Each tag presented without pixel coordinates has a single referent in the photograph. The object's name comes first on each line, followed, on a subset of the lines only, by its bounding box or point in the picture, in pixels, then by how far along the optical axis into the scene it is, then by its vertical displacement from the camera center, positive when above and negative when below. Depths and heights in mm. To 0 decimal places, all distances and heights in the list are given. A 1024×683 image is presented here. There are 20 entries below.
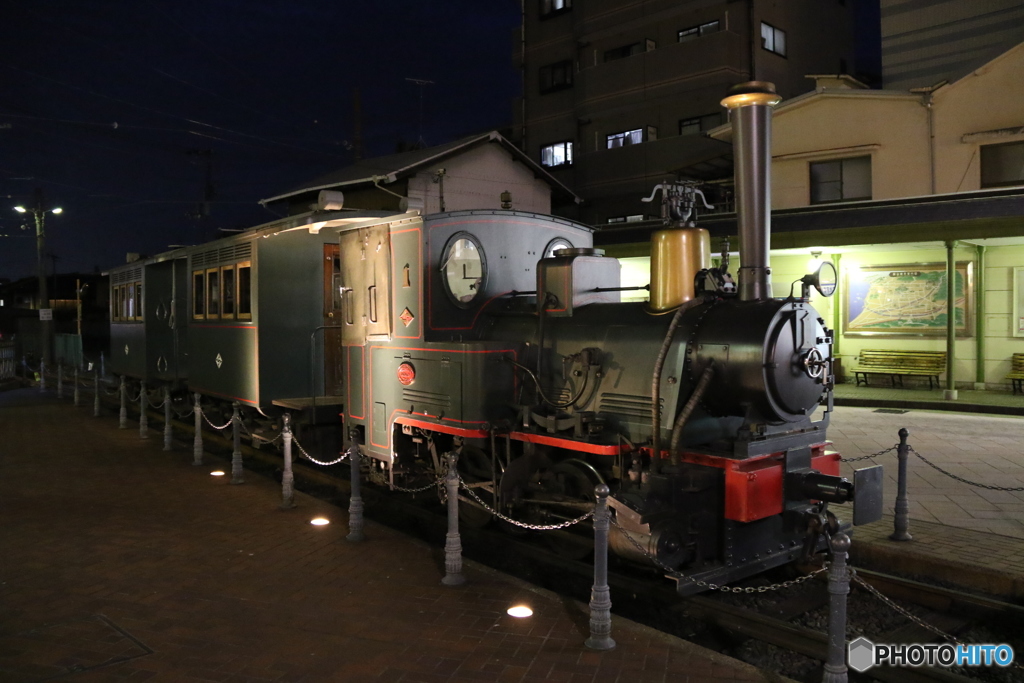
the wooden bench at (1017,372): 14950 -1084
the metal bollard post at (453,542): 5648 -1638
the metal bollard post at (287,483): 7965 -1653
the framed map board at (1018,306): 14914 +212
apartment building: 22703 +7813
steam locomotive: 5262 -447
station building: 14047 +1955
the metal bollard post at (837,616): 3830 -1509
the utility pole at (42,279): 25466 +1682
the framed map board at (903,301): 15594 +369
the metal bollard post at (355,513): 6750 -1682
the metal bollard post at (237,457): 9234 -1597
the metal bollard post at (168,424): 11547 -1515
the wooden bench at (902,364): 15867 -982
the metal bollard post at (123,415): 13766 -1616
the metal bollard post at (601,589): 4535 -1617
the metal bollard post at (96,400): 15491 -1486
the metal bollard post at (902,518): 6398 -1686
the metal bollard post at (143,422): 12858 -1629
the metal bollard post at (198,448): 10289 -1650
